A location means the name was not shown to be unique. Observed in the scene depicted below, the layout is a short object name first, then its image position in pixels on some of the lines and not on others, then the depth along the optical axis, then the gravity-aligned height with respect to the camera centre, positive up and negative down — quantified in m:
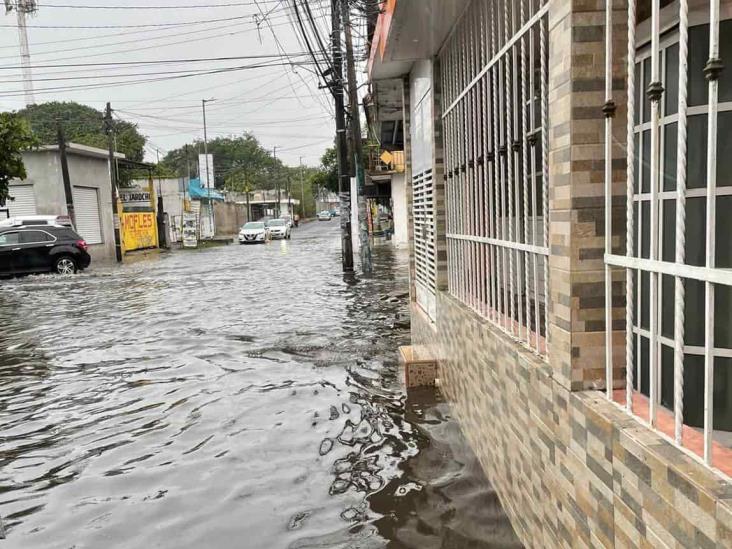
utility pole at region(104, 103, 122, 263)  25.24 +1.90
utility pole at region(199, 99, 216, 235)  43.48 +2.19
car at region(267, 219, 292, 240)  38.68 -0.80
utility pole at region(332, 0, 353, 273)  16.38 +1.82
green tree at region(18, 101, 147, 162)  50.53 +8.82
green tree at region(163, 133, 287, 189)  87.44 +8.58
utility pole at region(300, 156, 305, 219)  86.06 +1.04
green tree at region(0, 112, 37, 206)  13.77 +1.89
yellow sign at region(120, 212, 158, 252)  28.38 -0.34
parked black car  18.06 -0.65
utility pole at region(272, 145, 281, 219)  72.71 +3.61
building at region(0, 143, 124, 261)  23.98 +1.41
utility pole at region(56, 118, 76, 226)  22.59 +1.86
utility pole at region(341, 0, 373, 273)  16.73 +2.28
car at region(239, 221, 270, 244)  35.09 -0.93
